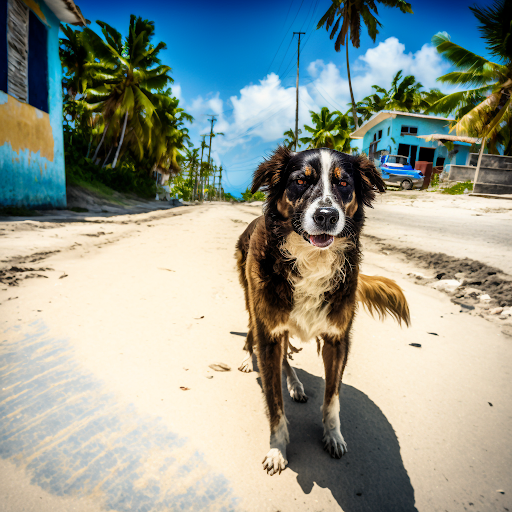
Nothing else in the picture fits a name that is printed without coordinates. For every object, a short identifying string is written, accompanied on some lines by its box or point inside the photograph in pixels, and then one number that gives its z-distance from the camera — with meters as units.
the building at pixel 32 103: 9.78
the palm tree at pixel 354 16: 23.56
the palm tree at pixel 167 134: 26.03
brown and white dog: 1.95
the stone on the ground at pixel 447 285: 4.41
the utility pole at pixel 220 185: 93.09
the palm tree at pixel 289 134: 43.41
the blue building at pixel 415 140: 26.83
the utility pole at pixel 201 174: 62.94
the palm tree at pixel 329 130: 31.06
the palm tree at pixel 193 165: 65.93
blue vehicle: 20.61
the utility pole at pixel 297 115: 29.60
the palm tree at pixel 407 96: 33.00
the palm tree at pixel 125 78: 22.07
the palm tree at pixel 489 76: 15.51
